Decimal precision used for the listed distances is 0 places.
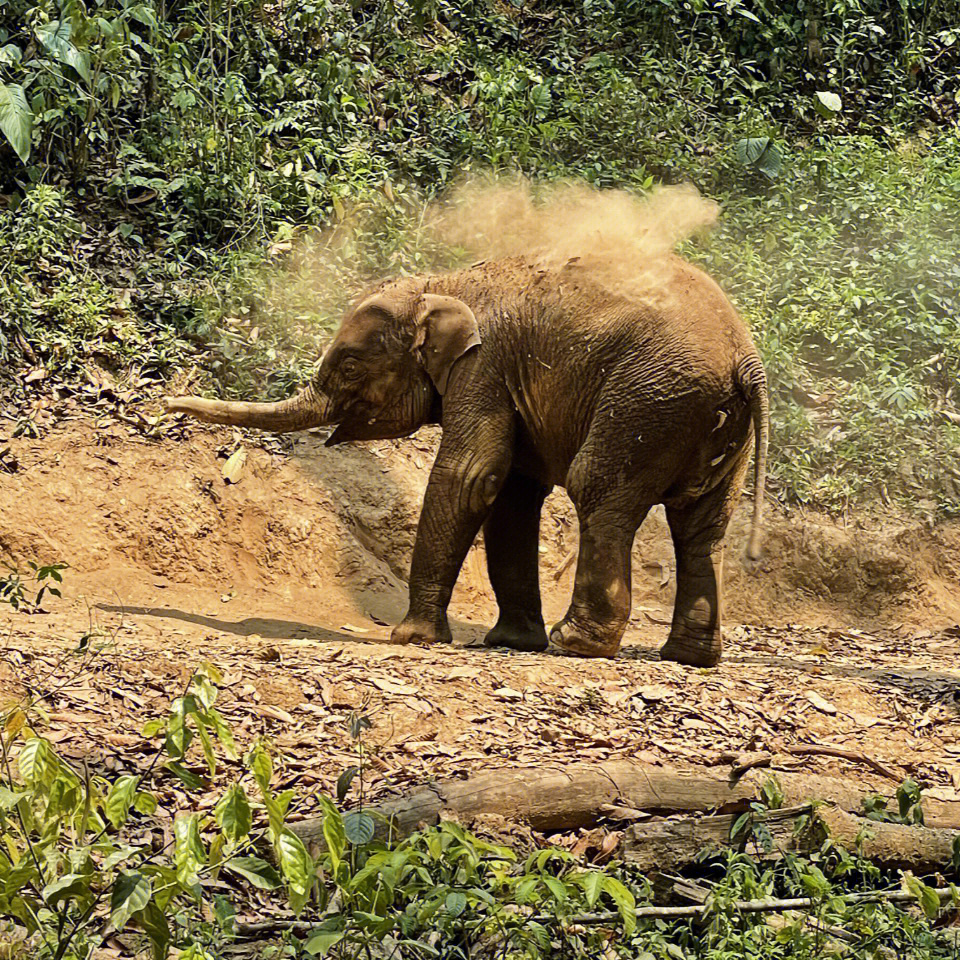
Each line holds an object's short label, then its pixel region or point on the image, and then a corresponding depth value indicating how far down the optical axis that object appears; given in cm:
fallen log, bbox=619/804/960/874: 926
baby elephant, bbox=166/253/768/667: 1417
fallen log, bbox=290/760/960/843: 932
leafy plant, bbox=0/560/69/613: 1025
